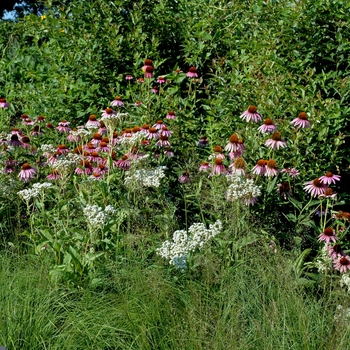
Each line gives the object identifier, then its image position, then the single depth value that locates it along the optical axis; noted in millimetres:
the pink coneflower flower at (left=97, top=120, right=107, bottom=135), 4973
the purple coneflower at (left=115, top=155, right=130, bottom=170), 4461
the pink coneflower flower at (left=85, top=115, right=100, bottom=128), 4656
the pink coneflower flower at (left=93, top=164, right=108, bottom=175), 4453
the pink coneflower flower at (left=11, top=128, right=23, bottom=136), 5084
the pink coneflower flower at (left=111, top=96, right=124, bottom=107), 5449
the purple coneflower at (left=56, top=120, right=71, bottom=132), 5465
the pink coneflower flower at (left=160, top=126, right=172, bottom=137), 4885
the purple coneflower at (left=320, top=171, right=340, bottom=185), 4348
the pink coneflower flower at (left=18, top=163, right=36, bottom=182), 4613
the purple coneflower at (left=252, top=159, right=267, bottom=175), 4211
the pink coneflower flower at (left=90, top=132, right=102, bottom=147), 4762
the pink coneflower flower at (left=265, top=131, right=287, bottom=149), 4312
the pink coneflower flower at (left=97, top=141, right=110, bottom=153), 4664
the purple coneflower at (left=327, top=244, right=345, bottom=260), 3943
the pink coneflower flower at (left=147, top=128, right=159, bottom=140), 4750
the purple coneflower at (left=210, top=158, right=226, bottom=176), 4305
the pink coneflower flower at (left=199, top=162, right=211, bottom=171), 4527
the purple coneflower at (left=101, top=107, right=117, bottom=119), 4491
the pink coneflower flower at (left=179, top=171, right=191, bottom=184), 4621
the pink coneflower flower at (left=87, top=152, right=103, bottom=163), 4609
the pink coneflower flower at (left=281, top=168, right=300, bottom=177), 4598
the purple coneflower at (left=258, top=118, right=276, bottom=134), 4324
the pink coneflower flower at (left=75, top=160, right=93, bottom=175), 4484
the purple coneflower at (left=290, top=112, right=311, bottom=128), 4512
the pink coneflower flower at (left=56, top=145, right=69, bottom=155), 4590
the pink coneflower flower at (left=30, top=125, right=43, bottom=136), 5391
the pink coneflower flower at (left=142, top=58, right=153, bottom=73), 5688
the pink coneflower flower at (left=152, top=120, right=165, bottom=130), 4949
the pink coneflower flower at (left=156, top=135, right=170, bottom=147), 4809
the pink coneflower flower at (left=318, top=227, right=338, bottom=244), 4109
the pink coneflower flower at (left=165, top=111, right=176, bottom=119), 5249
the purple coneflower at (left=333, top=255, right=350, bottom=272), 3883
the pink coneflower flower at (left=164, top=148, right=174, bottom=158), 4883
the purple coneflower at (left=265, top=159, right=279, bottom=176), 4188
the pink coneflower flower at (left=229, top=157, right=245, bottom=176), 4117
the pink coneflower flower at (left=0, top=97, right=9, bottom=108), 5751
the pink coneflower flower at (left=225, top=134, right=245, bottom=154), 4277
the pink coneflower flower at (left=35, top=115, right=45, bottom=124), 5559
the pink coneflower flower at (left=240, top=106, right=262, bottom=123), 4504
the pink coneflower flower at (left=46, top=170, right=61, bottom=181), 4381
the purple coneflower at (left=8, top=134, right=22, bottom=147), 4898
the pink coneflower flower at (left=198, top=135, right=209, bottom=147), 5168
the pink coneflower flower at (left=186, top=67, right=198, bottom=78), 5598
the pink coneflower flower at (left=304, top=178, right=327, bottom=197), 4289
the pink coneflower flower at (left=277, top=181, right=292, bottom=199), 4391
